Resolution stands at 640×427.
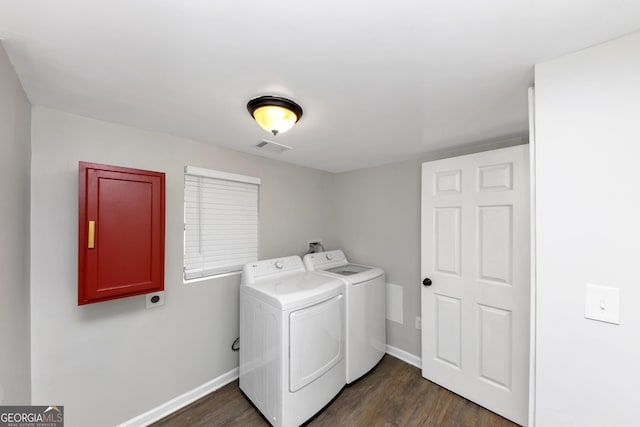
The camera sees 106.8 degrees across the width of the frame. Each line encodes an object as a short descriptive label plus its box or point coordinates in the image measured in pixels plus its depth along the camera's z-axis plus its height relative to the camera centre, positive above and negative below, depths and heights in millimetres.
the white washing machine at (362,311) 2154 -946
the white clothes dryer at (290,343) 1654 -990
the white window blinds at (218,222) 2025 -73
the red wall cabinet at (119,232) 1340 -113
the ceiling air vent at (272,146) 2089 +621
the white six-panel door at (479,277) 1750 -520
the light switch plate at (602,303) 903 -346
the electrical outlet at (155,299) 1772 -646
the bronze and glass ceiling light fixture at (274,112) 1305 +581
